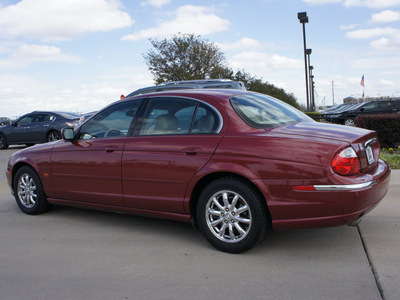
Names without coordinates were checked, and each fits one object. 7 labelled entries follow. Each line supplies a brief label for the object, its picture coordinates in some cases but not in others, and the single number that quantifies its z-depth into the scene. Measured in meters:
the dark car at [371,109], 22.12
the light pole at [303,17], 24.24
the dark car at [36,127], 15.48
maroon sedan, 3.70
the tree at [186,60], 32.72
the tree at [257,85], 34.28
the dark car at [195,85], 11.14
